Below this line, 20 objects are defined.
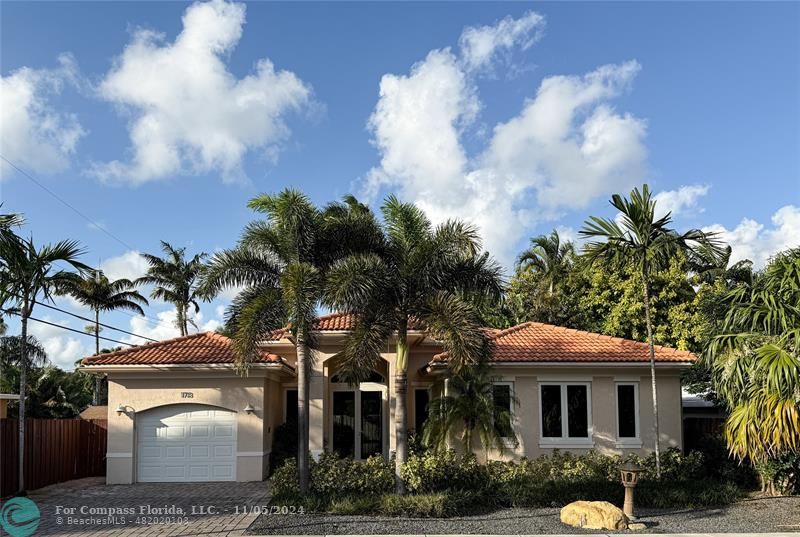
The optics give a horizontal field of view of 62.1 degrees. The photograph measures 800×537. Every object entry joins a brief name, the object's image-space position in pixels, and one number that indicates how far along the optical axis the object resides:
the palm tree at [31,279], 14.78
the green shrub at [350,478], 14.38
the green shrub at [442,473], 14.04
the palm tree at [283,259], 13.70
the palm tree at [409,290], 13.16
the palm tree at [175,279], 36.94
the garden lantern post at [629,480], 12.92
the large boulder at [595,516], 12.25
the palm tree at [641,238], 14.95
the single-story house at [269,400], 17.36
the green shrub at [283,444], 19.02
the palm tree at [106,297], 33.59
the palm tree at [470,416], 15.75
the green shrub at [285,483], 14.13
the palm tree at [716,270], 15.93
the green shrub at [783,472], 15.30
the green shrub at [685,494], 14.29
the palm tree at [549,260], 34.03
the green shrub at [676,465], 15.83
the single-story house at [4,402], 18.83
